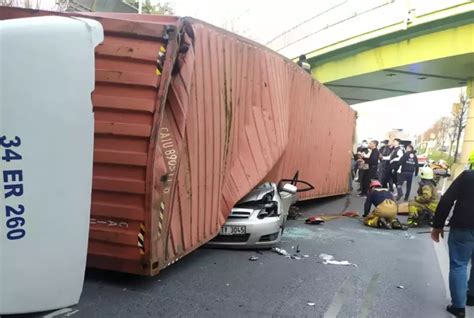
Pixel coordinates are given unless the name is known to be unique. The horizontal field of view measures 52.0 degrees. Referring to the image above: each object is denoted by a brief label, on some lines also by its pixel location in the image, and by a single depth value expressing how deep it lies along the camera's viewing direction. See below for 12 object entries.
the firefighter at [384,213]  9.62
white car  6.34
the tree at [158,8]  25.36
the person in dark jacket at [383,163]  16.34
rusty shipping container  4.40
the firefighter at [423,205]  9.89
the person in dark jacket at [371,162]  15.51
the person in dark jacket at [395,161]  15.66
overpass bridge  17.49
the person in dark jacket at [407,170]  14.75
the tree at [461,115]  41.06
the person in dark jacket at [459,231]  4.58
